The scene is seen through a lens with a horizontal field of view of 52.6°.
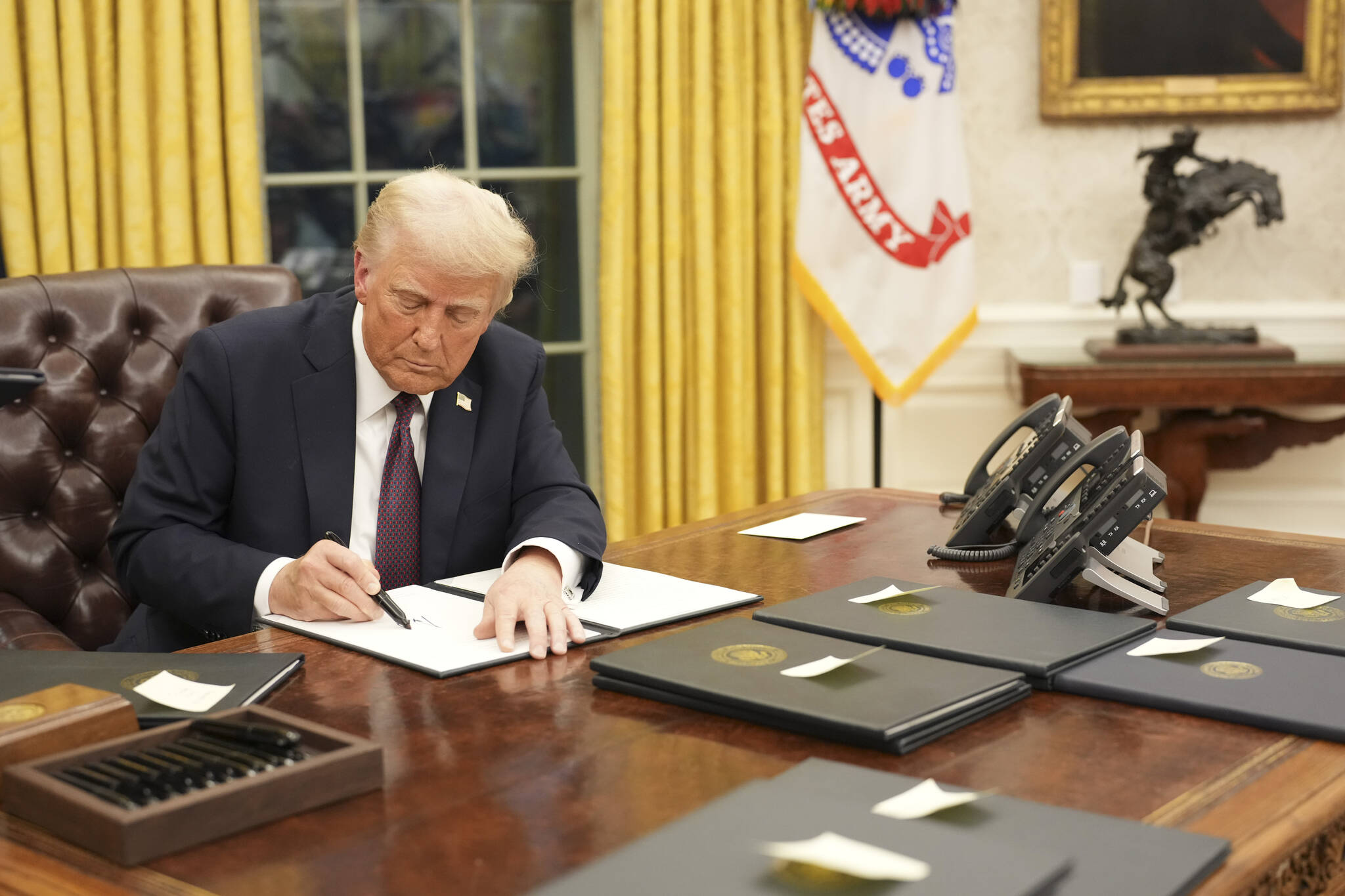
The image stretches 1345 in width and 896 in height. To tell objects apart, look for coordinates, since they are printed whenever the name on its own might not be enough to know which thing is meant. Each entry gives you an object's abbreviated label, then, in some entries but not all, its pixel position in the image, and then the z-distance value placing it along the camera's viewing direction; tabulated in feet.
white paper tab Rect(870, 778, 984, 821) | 3.44
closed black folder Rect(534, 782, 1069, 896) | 3.01
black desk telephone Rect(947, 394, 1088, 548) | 6.73
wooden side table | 13.00
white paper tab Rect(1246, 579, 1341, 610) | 5.58
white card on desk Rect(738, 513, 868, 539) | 7.43
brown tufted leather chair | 8.04
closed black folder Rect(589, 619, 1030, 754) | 4.12
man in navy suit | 6.73
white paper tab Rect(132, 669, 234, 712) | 4.40
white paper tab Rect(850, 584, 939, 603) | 5.67
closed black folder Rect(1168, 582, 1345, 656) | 5.03
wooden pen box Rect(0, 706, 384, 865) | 3.33
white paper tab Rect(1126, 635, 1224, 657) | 4.84
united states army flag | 13.94
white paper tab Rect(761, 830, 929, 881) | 2.99
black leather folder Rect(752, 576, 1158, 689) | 4.82
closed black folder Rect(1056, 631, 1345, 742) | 4.23
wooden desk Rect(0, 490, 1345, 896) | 3.34
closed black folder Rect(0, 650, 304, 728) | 4.50
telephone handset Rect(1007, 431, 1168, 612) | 5.57
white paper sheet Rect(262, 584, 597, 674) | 5.04
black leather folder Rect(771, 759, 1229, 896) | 3.11
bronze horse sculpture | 13.34
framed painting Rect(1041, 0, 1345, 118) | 14.15
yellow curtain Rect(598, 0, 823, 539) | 13.83
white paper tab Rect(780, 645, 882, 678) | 4.52
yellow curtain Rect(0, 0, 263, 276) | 11.80
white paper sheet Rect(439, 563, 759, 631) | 5.64
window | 13.80
